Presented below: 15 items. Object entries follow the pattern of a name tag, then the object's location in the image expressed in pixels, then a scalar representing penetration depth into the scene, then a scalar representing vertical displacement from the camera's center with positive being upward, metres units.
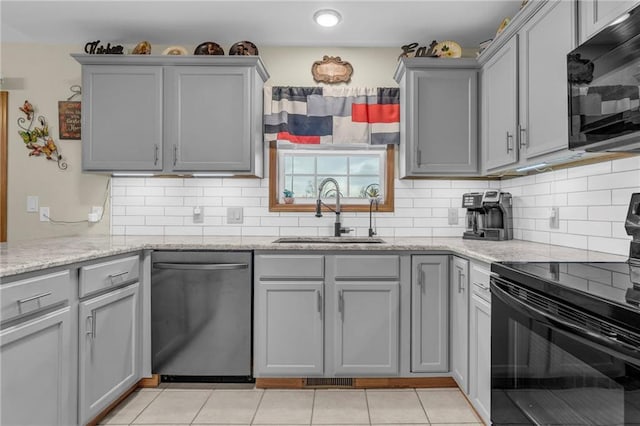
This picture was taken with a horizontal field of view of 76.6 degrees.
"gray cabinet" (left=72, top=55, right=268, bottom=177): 2.81 +0.66
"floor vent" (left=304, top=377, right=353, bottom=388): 2.55 -1.06
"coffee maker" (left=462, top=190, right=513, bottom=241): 2.68 +0.02
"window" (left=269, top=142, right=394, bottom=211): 3.21 +0.35
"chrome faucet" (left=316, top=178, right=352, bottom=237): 3.01 +0.01
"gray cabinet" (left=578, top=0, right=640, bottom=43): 1.47 +0.78
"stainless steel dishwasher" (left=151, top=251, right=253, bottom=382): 2.48 -0.62
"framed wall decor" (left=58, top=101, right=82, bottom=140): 3.10 +0.73
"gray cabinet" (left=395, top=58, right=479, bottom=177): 2.82 +0.70
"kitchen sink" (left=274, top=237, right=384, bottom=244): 2.81 -0.18
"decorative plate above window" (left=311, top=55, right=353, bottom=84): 3.14 +1.13
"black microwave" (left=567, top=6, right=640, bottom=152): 1.25 +0.43
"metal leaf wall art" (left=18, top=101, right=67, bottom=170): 3.08 +0.60
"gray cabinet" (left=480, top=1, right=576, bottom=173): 1.85 +0.68
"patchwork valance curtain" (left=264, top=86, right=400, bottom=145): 3.05 +0.76
